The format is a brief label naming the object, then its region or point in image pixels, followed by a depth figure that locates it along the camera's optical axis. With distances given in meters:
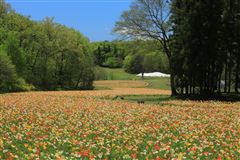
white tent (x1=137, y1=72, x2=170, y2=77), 142.50
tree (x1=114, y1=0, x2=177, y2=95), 47.75
